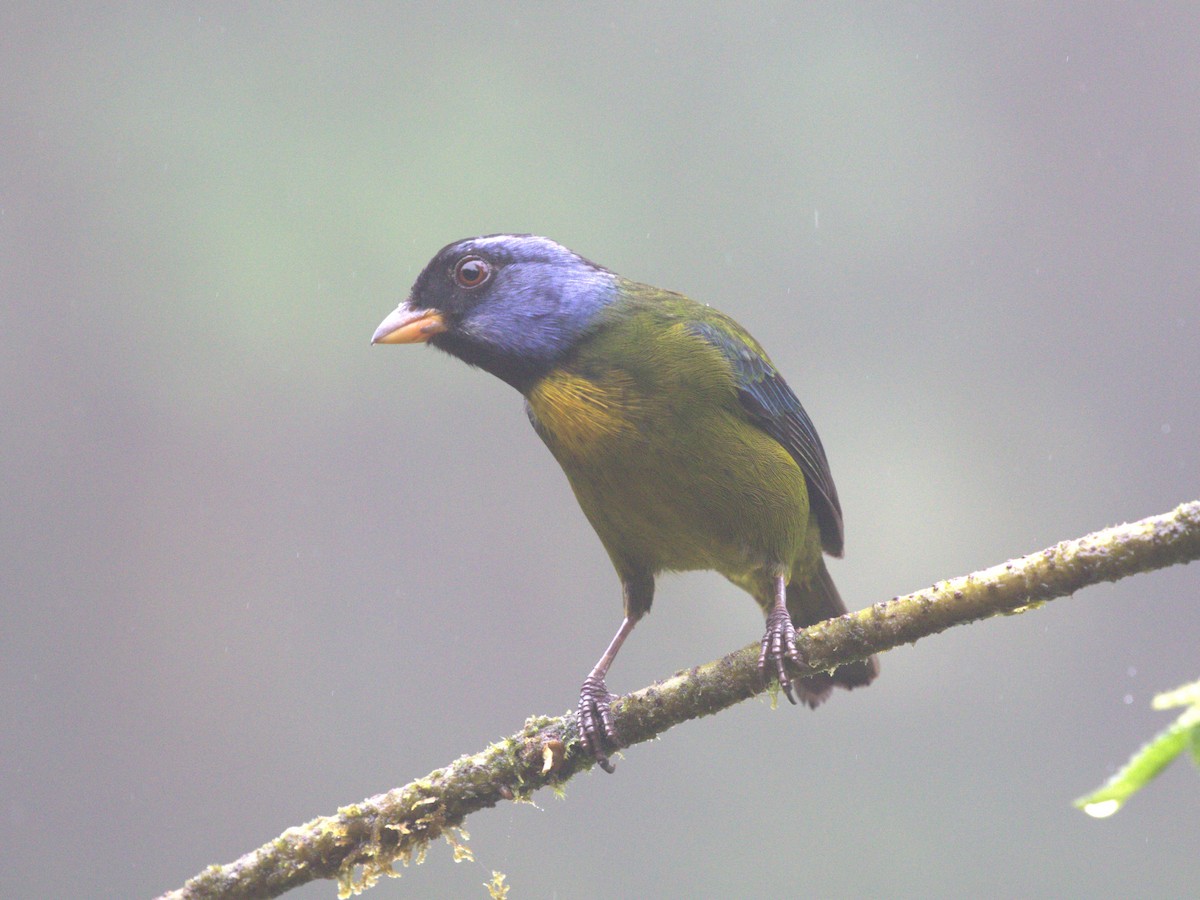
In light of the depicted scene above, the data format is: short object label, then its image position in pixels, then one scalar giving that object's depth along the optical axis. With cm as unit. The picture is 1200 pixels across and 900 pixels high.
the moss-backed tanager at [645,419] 487
